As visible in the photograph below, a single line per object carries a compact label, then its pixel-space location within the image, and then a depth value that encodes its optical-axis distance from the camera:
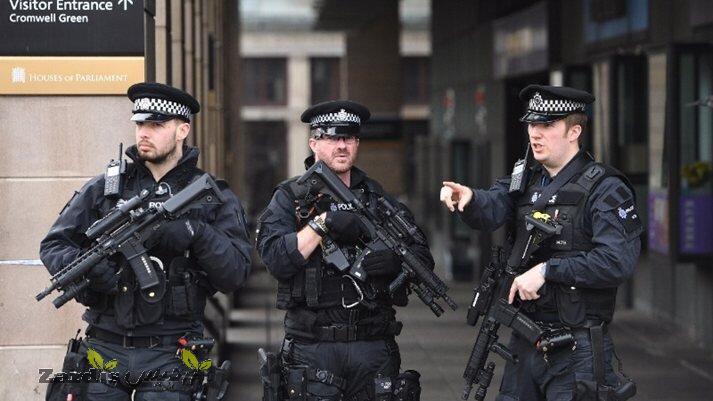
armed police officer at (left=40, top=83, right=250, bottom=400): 12.81
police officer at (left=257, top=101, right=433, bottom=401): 14.40
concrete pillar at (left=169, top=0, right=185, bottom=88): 22.66
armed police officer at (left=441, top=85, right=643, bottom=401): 13.25
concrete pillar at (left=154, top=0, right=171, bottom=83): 20.00
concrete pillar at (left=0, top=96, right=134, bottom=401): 17.30
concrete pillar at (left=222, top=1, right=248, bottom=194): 45.12
